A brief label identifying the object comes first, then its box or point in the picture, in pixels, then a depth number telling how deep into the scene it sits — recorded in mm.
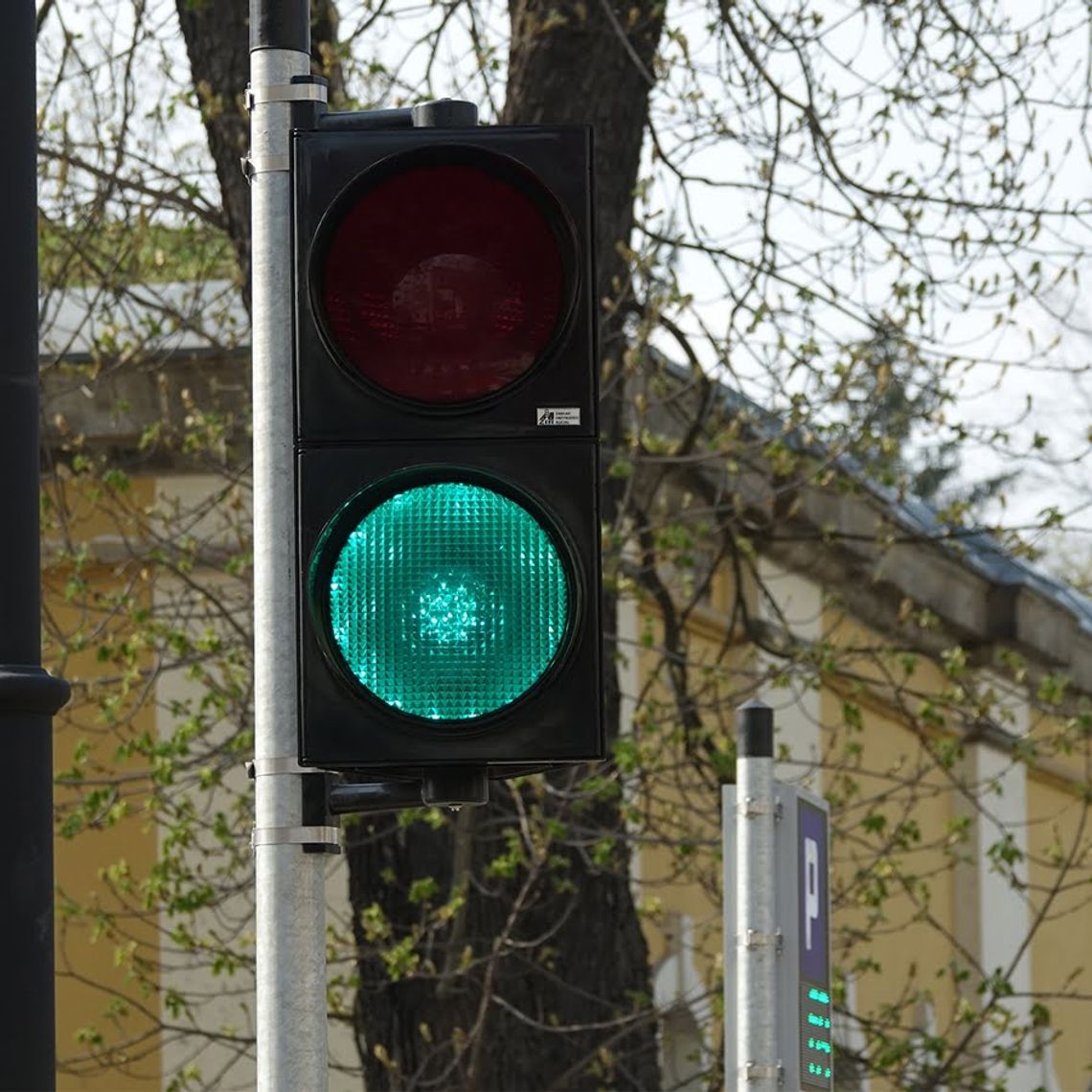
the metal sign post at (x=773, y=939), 9789
